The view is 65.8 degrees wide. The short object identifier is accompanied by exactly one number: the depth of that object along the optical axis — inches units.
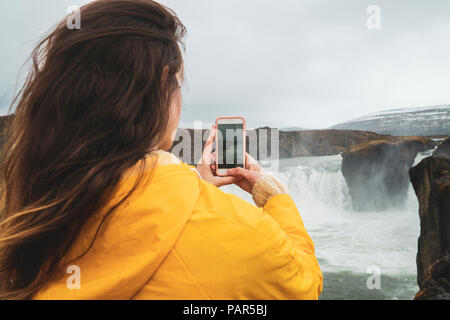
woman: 27.6
